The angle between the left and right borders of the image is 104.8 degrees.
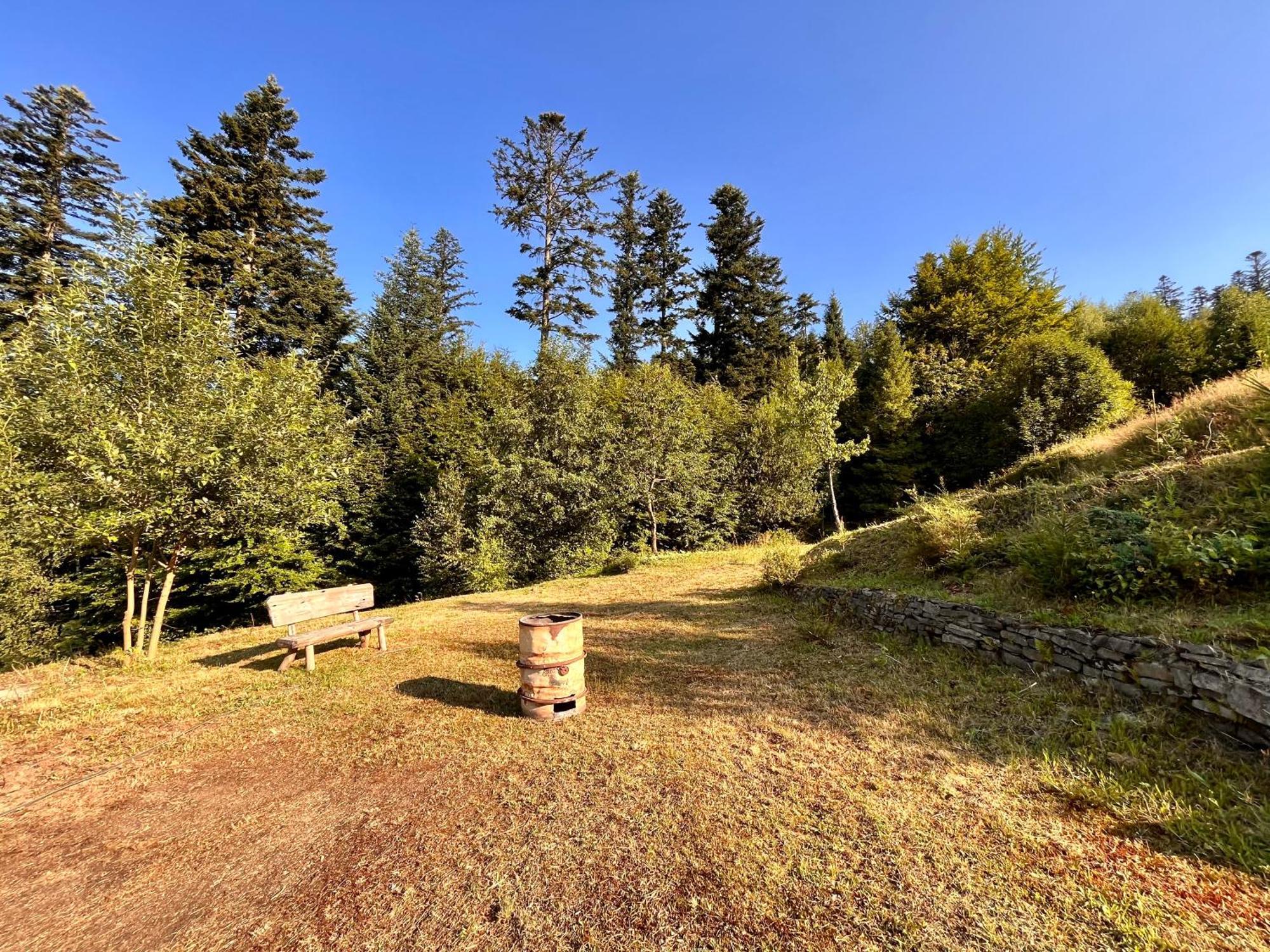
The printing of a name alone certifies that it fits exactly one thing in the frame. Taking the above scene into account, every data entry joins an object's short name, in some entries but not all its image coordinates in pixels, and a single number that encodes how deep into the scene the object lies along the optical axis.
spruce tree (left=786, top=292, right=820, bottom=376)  26.32
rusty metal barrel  4.26
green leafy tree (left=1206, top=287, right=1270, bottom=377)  17.17
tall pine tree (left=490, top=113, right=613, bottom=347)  20.67
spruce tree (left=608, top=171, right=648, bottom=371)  26.56
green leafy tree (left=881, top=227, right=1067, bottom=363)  22.80
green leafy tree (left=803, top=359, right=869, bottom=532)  18.12
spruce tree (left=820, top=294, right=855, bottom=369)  27.34
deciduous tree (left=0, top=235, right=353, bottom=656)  5.85
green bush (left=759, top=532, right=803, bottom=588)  8.74
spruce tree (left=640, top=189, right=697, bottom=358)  27.06
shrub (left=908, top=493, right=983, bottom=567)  6.25
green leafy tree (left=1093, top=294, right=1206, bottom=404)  19.12
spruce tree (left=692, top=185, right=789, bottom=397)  25.58
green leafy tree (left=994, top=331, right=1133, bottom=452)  16.36
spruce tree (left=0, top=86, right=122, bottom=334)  16.42
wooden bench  5.69
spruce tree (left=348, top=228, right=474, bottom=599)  19.05
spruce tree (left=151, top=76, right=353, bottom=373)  18.42
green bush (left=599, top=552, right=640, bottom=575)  14.20
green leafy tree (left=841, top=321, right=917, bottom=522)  21.62
